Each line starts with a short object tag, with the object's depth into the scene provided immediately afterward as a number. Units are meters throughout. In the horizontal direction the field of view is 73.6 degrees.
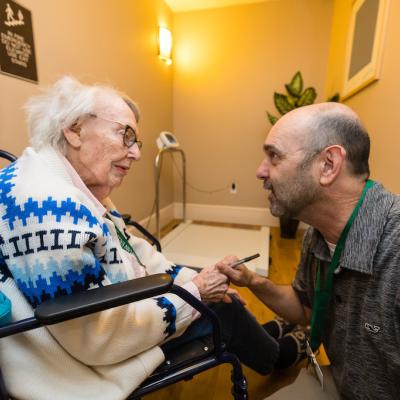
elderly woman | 0.57
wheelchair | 0.50
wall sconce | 2.89
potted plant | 2.75
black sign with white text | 1.34
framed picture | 1.52
